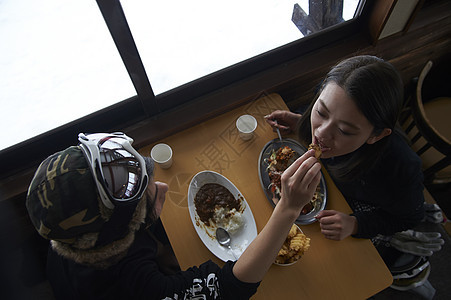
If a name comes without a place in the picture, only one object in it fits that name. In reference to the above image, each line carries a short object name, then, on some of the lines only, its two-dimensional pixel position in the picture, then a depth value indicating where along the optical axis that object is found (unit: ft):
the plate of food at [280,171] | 4.85
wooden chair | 5.18
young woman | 3.78
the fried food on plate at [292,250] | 4.29
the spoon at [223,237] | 4.60
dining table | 4.28
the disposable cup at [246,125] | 5.31
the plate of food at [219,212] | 4.57
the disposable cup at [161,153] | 5.12
